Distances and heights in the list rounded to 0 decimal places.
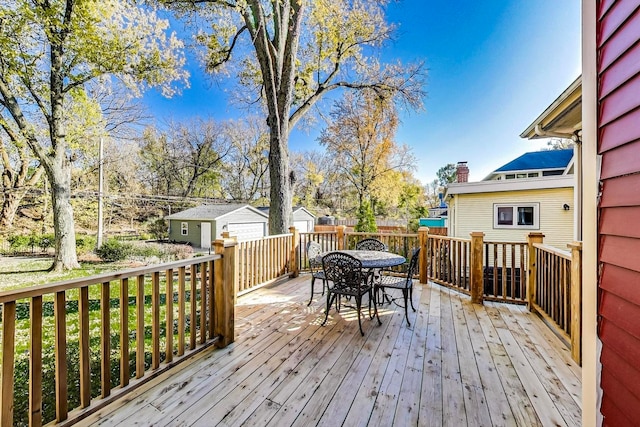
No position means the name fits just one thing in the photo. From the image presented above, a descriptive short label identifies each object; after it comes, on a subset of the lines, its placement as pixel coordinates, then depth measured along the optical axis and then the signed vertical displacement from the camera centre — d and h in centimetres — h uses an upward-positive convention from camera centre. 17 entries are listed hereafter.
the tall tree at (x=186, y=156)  2188 +479
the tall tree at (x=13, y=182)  1247 +150
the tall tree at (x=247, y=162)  2309 +454
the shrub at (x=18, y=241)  1315 -139
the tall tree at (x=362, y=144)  1620 +435
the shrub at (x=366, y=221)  1258 -34
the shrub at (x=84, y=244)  1335 -157
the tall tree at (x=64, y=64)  820 +513
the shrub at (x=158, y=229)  1983 -115
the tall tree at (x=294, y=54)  619 +452
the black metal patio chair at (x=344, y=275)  311 -72
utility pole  1406 +87
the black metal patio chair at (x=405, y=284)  334 -89
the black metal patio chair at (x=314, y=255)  375 -63
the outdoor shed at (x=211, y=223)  1662 -59
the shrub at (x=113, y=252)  1283 -184
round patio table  332 -58
